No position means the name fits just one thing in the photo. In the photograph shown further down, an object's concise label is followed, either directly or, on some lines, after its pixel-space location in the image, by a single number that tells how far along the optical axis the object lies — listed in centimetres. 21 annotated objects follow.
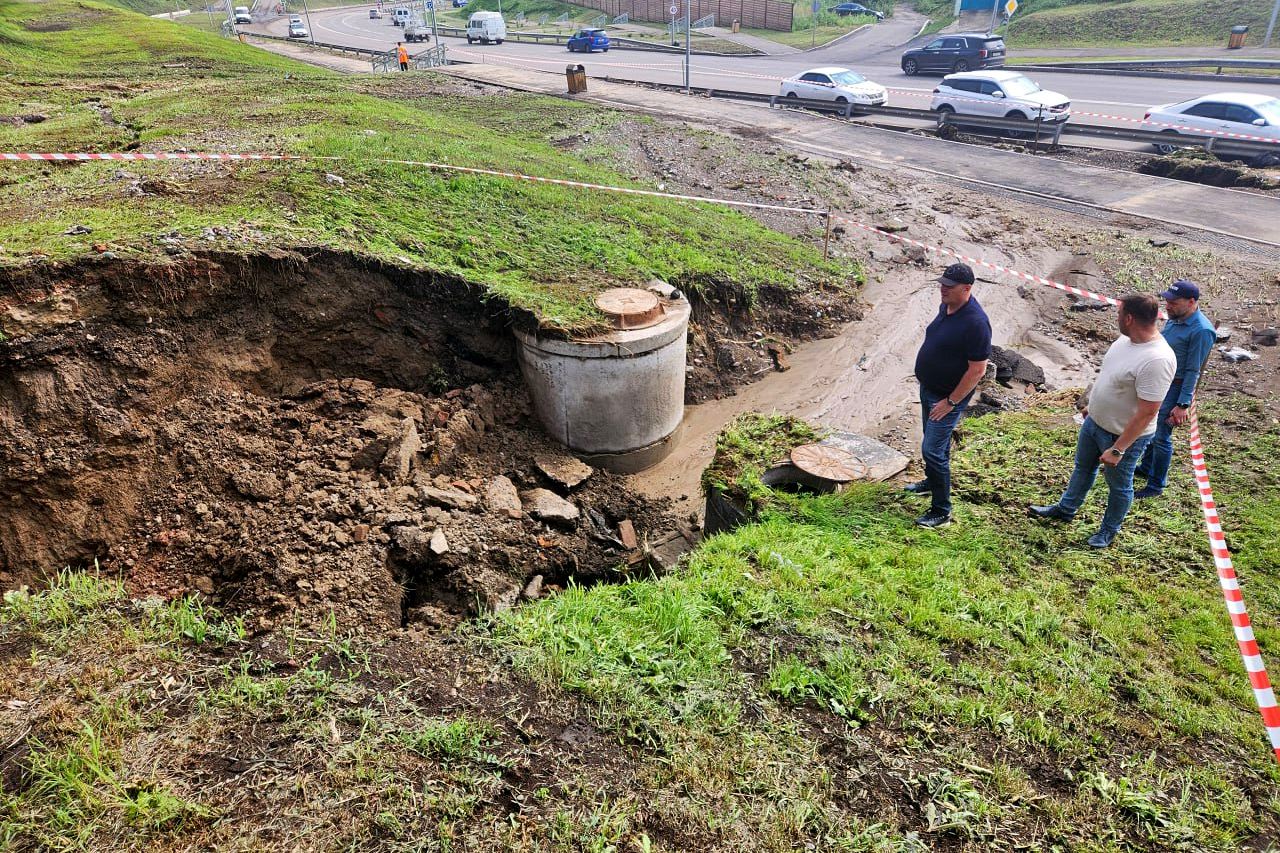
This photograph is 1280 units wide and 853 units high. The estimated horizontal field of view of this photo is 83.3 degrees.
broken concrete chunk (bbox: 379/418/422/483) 641
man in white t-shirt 489
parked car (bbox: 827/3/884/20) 4747
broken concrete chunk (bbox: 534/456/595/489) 723
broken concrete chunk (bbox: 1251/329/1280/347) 949
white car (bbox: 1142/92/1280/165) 1658
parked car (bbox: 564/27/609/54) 3756
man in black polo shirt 530
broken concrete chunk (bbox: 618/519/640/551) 669
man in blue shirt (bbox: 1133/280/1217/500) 585
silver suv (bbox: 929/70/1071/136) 1956
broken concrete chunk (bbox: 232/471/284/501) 584
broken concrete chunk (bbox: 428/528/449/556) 560
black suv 2933
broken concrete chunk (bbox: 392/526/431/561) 560
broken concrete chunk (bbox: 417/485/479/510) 624
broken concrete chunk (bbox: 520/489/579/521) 650
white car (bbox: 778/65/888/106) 2302
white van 4331
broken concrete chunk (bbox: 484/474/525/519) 644
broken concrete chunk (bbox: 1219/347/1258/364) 918
